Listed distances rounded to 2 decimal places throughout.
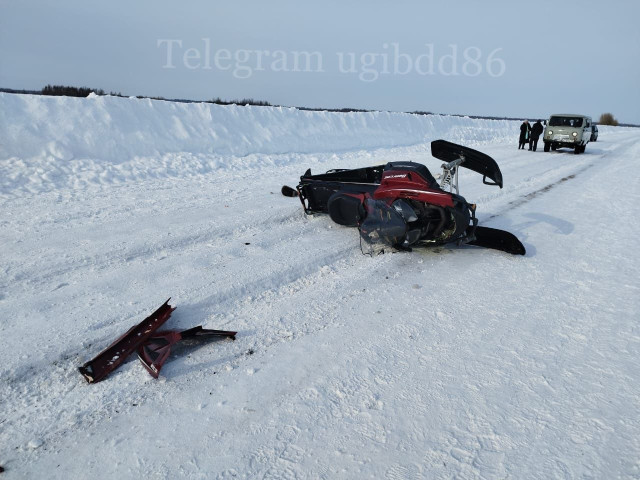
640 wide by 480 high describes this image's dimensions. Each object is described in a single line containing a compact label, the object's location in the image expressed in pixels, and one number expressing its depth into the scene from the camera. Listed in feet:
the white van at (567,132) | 63.77
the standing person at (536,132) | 64.18
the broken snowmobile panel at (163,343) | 9.60
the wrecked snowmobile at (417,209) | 16.60
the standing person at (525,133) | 64.67
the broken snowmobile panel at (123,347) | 9.30
